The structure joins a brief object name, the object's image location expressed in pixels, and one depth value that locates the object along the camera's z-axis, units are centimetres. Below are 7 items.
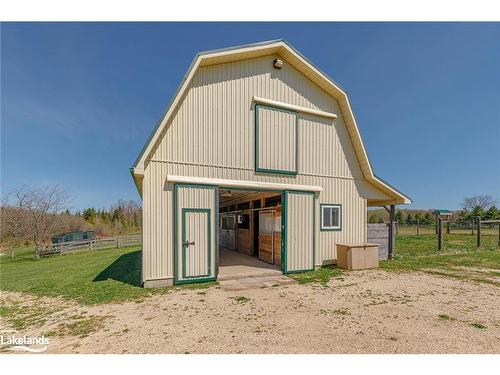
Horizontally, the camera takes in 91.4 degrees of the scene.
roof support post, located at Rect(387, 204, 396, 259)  1126
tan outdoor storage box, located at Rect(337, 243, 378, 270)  902
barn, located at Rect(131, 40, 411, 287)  702
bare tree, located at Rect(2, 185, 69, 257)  1970
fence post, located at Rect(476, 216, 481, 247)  1477
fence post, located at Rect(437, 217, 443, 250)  1401
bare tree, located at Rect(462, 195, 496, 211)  4819
